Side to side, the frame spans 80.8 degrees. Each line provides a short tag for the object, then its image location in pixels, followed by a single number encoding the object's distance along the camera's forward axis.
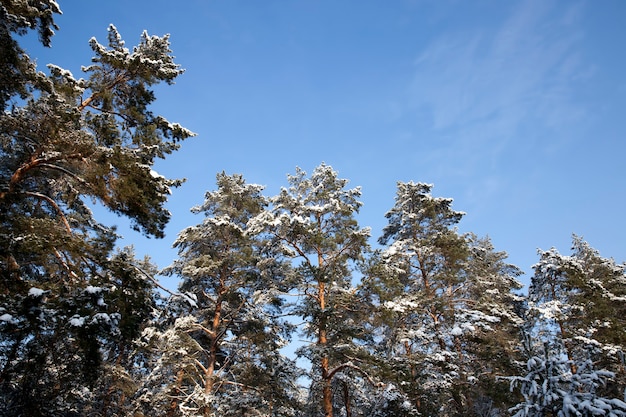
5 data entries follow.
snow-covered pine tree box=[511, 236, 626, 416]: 16.72
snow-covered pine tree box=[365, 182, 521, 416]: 14.50
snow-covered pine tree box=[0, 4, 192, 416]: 7.39
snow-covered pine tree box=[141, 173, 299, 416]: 14.91
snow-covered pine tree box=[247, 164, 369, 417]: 14.52
